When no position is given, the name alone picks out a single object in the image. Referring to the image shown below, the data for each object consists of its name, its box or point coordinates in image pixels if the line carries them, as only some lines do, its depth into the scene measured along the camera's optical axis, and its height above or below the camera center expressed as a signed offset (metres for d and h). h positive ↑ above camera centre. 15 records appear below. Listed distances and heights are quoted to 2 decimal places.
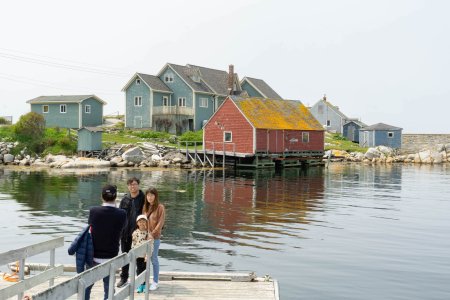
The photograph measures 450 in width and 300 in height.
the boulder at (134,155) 56.25 +0.12
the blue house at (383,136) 83.25 +3.41
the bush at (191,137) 65.19 +2.42
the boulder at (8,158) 58.00 -0.27
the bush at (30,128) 60.91 +3.18
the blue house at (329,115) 92.50 +7.38
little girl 9.51 -1.41
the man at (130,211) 9.66 -1.01
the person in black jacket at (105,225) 8.17 -1.07
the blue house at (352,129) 90.62 +4.84
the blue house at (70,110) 68.94 +6.11
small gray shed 58.12 +1.96
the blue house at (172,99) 70.06 +7.75
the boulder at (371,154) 74.50 +0.48
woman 9.67 -1.09
